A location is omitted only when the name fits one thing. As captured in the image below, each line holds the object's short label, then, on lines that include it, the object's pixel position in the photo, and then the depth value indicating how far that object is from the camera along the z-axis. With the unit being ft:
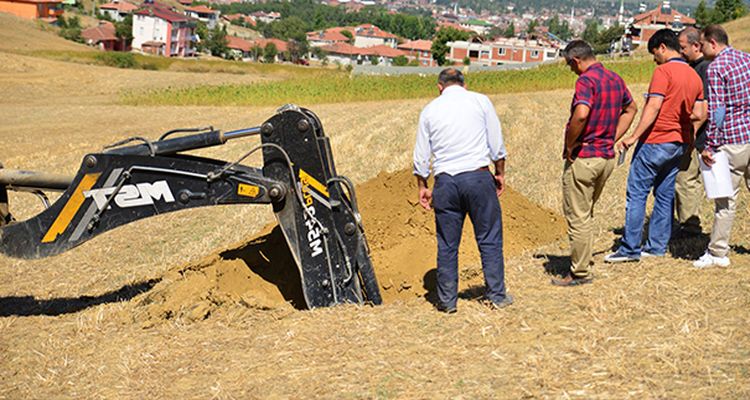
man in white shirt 22.40
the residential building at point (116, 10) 491.72
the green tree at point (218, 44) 407.44
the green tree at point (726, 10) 251.19
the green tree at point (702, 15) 257.20
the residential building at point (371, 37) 595.06
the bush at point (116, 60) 195.63
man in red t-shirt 27.02
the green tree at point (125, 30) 365.53
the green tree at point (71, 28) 292.49
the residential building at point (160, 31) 378.73
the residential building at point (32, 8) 360.28
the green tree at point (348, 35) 588.75
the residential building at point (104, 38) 326.03
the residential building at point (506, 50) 407.44
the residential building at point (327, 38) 564.88
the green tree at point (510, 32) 574.15
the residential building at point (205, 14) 570.46
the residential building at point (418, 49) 502.17
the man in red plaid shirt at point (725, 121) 26.05
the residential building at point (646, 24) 312.09
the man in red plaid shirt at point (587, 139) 24.62
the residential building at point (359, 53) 481.05
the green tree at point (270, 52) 416.22
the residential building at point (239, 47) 423.23
